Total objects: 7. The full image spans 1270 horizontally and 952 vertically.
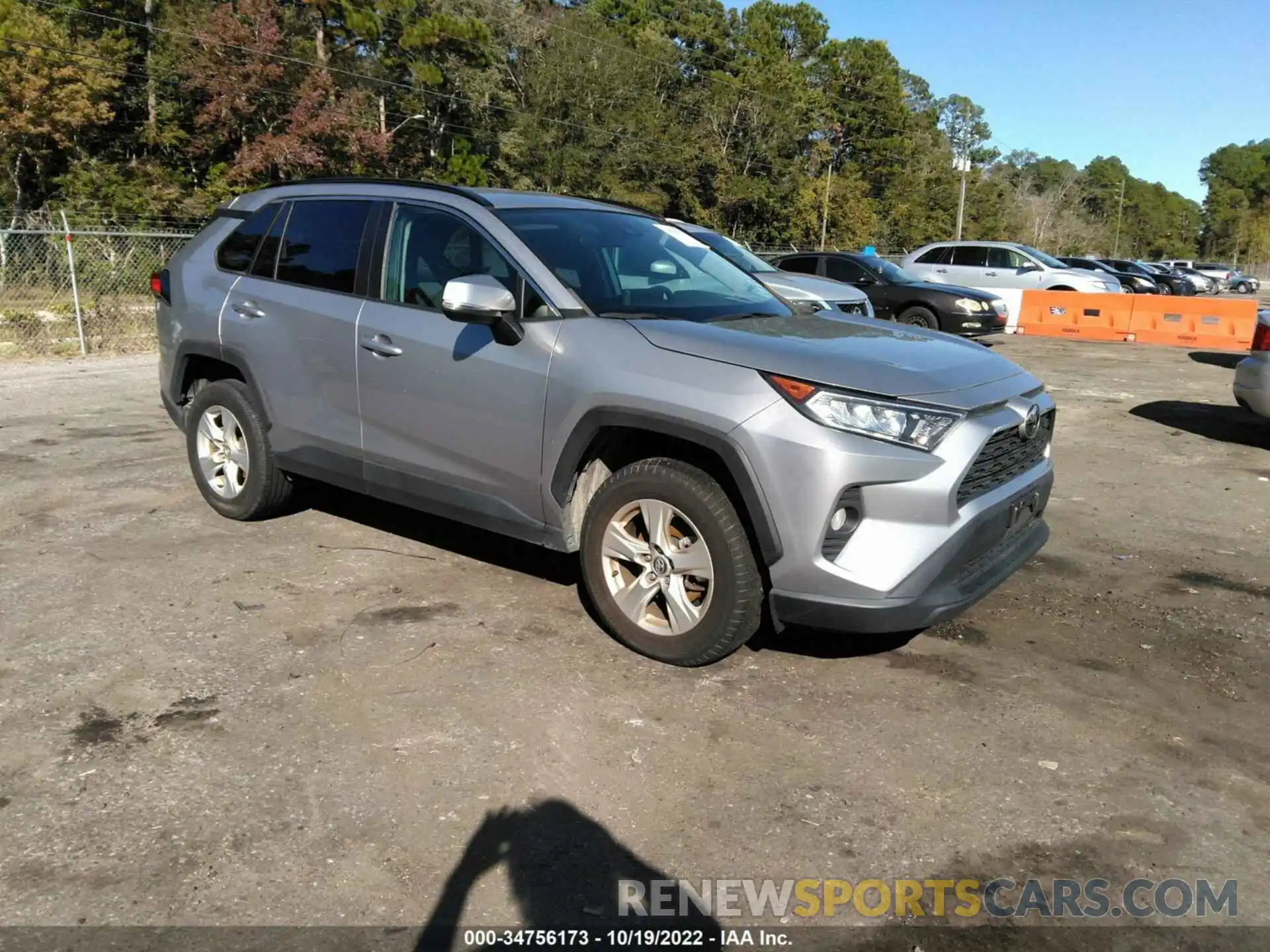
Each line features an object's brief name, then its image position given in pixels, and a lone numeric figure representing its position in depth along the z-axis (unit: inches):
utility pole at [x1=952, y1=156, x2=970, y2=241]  2416.3
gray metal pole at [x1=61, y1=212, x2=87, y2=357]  484.1
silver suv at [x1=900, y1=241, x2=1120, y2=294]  842.8
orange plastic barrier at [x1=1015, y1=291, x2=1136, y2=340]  747.4
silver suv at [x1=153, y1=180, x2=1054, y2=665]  137.6
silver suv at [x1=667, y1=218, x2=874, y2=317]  426.3
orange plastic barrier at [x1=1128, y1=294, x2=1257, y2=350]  685.9
